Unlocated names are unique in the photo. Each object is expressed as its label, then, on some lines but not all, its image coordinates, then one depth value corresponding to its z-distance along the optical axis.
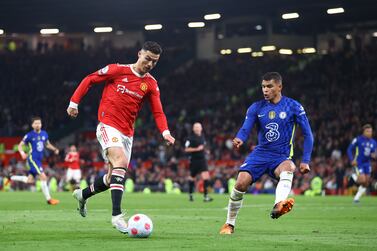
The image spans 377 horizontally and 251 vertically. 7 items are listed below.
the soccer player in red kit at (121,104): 11.56
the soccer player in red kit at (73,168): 33.88
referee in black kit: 25.42
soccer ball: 10.72
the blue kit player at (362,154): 24.09
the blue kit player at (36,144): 22.49
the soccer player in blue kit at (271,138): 11.73
